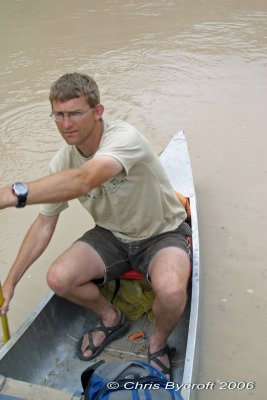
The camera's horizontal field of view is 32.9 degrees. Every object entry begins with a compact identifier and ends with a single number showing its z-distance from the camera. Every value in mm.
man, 2541
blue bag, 2082
